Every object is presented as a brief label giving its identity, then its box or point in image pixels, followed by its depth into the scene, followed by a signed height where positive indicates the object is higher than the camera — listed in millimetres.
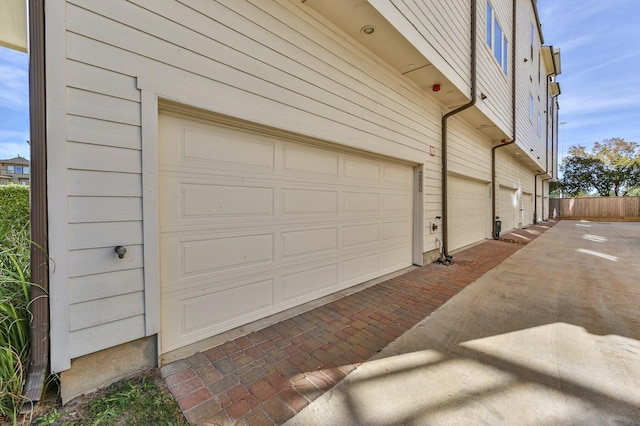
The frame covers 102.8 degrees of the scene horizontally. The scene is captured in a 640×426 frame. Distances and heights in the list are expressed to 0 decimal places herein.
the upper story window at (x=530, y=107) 11016 +4423
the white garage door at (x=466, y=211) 6484 -51
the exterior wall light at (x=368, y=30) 3320 +2372
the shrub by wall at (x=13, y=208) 2162 +24
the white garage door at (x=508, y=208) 10289 +40
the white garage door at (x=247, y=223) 2201 -150
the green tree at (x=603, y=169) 22312 +3760
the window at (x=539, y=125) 13227 +4369
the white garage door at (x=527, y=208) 13836 +51
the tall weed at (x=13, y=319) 1512 -700
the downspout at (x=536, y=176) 15349 +2066
